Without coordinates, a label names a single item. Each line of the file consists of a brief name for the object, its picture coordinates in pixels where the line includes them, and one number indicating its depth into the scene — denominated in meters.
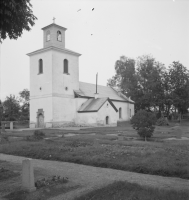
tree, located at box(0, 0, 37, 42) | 5.82
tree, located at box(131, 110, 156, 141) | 15.02
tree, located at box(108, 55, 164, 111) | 48.94
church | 35.19
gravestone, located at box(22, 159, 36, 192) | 5.28
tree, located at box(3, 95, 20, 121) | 49.33
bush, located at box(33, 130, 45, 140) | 15.46
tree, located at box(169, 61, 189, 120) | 46.72
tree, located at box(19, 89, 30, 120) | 50.28
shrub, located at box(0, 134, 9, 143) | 14.46
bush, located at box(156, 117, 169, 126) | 37.09
